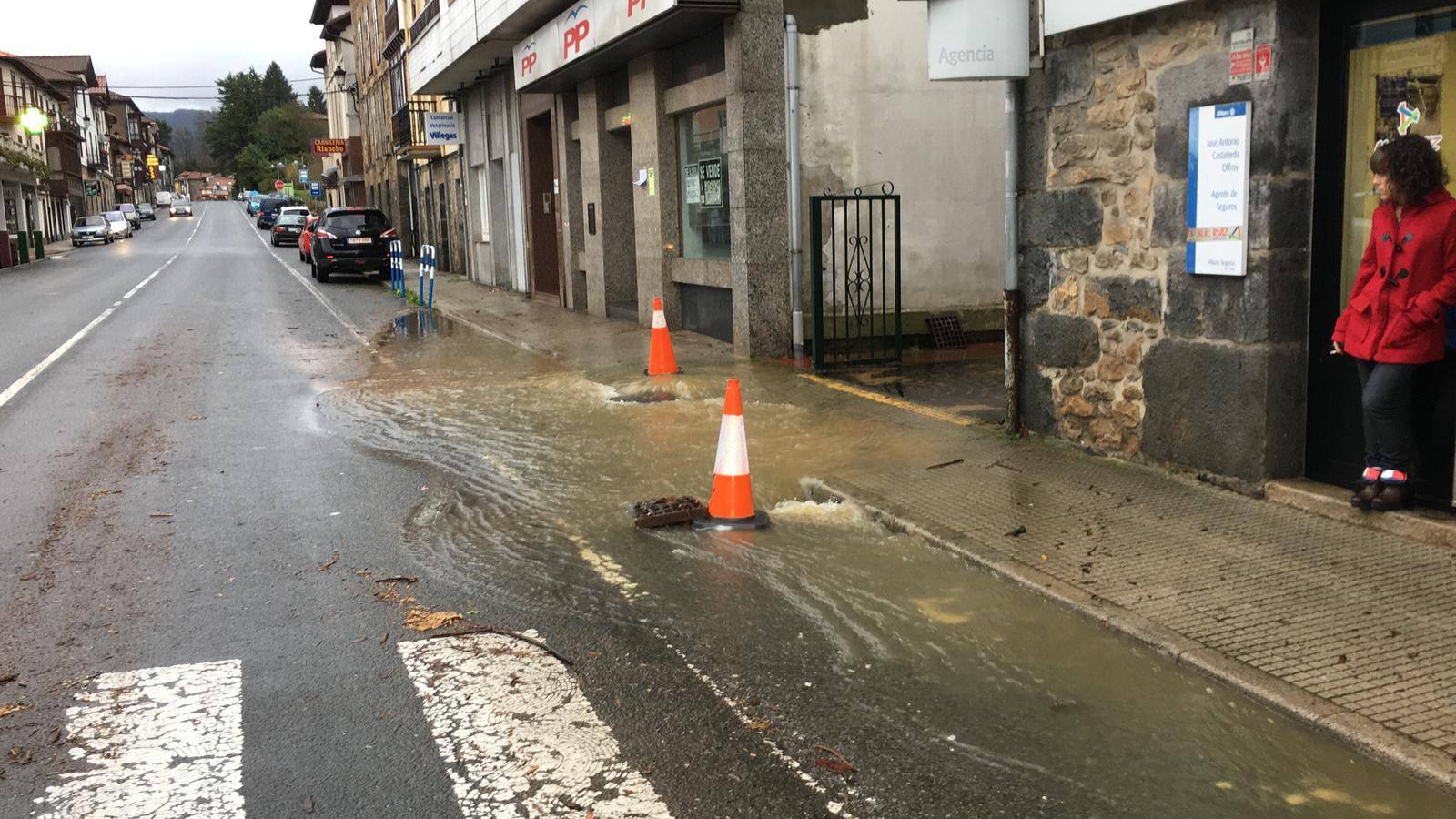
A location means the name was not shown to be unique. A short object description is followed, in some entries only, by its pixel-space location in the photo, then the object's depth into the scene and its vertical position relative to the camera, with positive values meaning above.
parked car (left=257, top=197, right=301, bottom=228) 81.50 +3.33
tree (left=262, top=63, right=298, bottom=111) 158.50 +22.42
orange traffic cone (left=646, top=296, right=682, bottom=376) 12.23 -1.14
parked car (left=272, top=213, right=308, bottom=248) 53.72 +1.19
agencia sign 7.84 +1.28
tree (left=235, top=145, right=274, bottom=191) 134.38 +10.10
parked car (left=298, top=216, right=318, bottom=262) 38.47 +0.39
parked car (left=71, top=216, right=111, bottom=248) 59.12 +1.47
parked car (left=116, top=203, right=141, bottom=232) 77.94 +2.98
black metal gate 12.49 -0.48
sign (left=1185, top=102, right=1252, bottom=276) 6.48 +0.22
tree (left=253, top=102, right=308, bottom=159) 121.50 +13.11
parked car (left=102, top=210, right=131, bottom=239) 62.88 +1.91
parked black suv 29.92 +0.29
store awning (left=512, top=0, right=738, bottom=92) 12.92 +2.59
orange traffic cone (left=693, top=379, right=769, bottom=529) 6.56 -1.35
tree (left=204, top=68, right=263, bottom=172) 156.88 +18.30
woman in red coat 5.51 -0.36
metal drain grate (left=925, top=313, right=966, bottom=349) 13.45 -1.08
